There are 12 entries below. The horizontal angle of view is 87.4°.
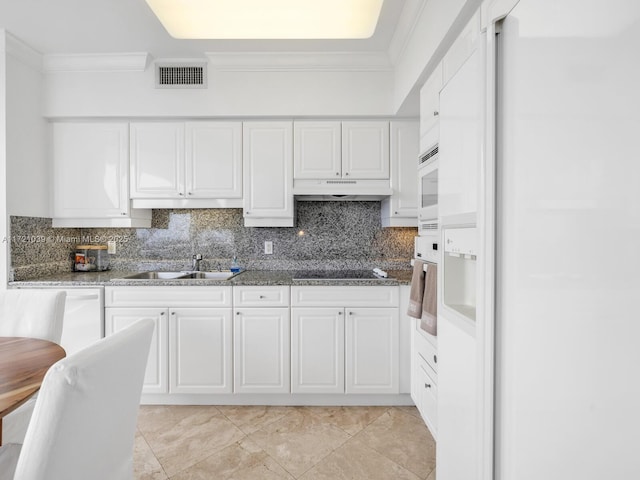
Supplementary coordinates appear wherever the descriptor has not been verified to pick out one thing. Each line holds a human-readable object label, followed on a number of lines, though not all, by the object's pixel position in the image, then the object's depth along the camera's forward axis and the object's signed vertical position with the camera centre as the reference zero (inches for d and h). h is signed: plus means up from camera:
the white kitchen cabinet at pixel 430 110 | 64.3 +26.3
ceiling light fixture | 86.3 +59.2
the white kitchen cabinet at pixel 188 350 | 94.2 -32.2
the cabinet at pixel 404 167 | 104.0 +21.6
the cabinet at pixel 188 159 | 105.2 +24.2
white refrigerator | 21.0 -0.1
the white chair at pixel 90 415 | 30.2 -18.1
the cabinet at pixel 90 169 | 105.7 +20.9
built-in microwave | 65.1 +10.9
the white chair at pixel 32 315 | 64.4 -15.5
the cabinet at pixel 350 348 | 94.3 -31.5
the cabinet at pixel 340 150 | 104.6 +27.0
